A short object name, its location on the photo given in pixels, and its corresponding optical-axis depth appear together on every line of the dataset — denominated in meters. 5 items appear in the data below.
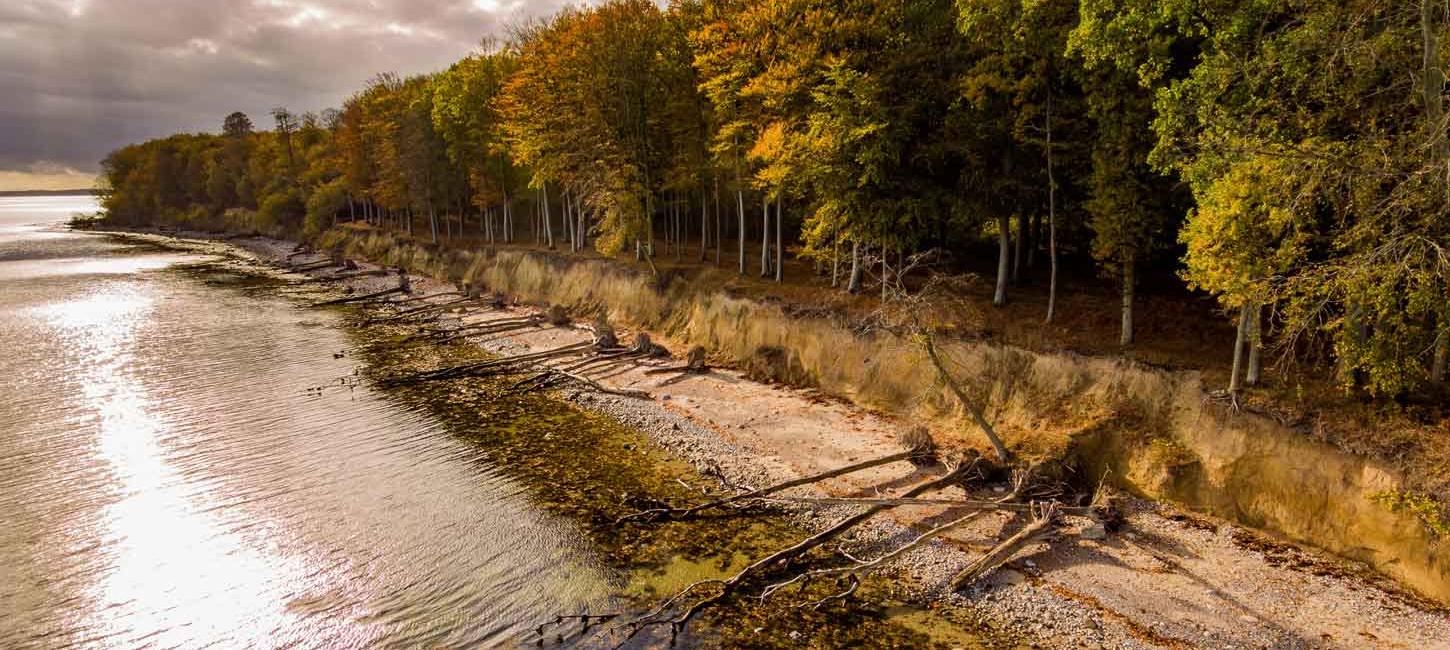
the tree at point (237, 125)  103.62
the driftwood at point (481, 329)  38.66
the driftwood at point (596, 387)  27.31
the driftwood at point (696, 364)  29.62
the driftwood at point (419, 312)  44.33
